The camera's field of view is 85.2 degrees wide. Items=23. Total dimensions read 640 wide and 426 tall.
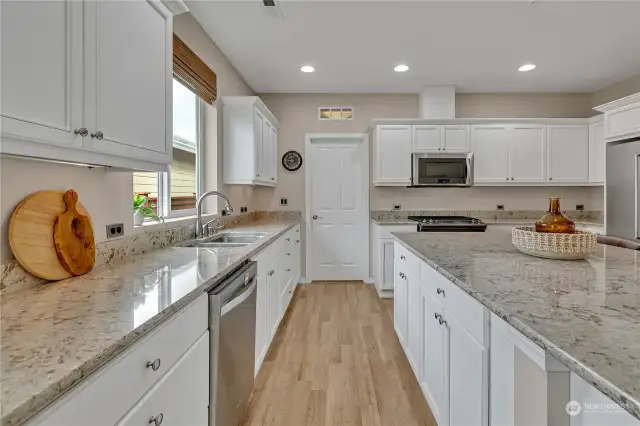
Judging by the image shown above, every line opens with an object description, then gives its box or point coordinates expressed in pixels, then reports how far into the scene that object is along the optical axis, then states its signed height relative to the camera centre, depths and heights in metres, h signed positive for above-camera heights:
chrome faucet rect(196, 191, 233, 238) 2.55 -0.11
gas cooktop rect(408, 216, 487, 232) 4.04 -0.19
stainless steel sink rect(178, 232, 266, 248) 2.65 -0.23
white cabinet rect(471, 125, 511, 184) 4.44 +0.73
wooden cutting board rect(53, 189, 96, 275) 1.31 -0.12
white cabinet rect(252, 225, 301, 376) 2.31 -0.63
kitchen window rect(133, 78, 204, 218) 2.44 +0.31
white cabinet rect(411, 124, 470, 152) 4.43 +0.92
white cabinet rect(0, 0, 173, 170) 0.92 +0.42
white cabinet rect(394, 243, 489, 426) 1.18 -0.60
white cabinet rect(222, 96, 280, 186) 3.45 +0.70
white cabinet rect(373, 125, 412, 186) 4.43 +0.70
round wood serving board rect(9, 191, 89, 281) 1.19 -0.09
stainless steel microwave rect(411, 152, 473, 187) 4.39 +0.52
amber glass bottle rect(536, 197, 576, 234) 1.58 -0.06
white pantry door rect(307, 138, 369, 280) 4.94 +0.26
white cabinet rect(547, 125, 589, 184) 4.41 +0.78
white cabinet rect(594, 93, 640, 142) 3.21 +0.90
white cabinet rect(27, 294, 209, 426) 0.69 -0.44
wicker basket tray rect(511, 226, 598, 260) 1.49 -0.15
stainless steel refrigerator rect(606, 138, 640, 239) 3.19 +0.21
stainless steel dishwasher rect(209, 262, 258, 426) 1.42 -0.63
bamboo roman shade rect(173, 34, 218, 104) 2.40 +1.06
